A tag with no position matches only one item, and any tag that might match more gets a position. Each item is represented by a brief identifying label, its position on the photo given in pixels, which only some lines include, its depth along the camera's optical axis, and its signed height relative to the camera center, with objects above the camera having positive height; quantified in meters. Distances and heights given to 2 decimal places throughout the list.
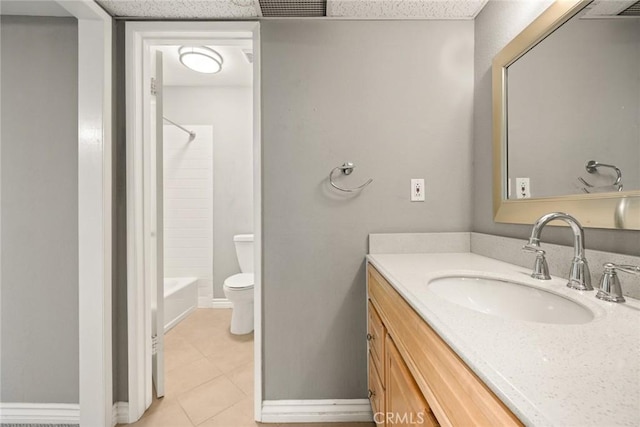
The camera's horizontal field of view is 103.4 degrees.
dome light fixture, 2.01 +1.25
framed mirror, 0.68 +0.31
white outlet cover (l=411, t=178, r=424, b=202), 1.33 +0.12
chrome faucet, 0.69 -0.11
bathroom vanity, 0.29 -0.22
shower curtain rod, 2.64 +0.82
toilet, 2.09 -0.74
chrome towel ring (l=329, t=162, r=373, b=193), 1.31 +0.15
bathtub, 2.26 -0.85
